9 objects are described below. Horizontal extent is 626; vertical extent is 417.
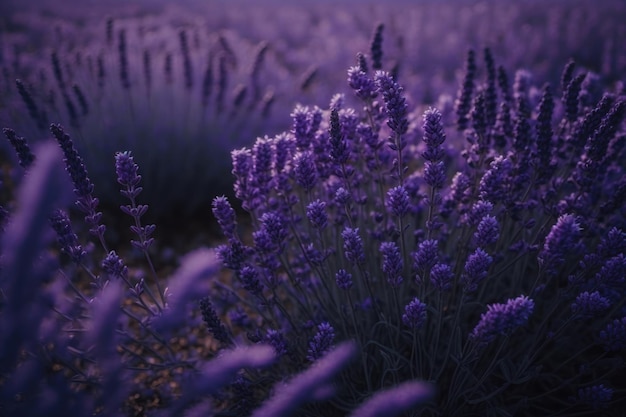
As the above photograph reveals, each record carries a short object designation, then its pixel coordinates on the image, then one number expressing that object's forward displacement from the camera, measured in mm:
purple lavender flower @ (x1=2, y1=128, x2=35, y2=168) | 716
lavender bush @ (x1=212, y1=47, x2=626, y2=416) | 701
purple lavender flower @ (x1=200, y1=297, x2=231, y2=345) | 699
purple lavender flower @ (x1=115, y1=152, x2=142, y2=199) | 709
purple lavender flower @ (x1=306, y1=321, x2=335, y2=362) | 694
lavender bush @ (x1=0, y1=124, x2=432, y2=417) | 565
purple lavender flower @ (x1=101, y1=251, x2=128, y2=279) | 719
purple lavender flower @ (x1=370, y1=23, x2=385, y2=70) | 853
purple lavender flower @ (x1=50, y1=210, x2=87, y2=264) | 714
